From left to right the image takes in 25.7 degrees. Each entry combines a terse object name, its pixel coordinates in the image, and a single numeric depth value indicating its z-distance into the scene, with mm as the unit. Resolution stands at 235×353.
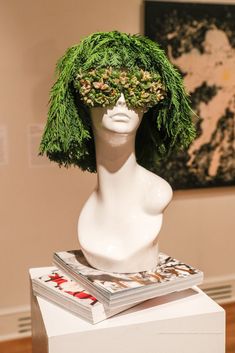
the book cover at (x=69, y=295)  1477
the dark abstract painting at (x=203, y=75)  2953
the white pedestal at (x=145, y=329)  1440
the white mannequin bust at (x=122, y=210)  1621
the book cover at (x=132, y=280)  1478
